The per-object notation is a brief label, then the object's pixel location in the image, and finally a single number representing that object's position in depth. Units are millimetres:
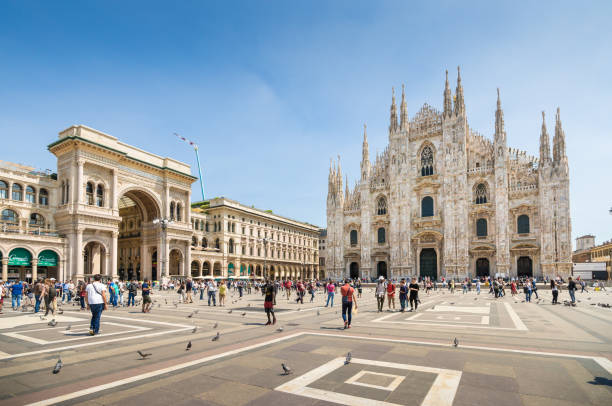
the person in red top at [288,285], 26922
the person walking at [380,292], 17327
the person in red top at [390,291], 17816
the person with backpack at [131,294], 20125
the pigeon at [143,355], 7672
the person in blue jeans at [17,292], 19547
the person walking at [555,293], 21016
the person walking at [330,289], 19823
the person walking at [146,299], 16944
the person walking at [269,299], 12695
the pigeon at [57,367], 6680
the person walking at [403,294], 17141
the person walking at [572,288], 20634
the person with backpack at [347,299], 12023
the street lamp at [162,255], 49019
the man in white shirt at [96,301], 10320
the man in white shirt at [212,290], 20578
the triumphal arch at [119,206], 41438
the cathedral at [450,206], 46719
